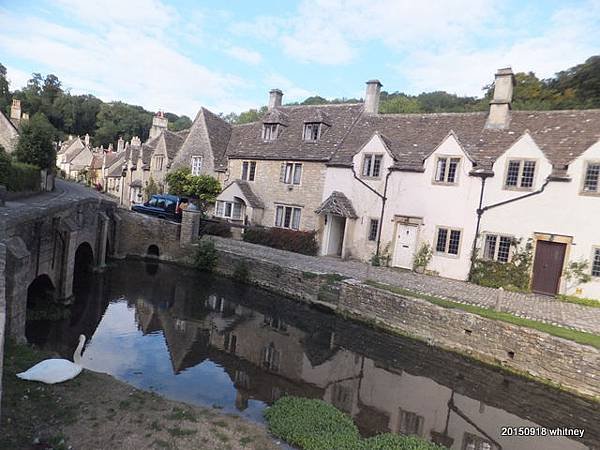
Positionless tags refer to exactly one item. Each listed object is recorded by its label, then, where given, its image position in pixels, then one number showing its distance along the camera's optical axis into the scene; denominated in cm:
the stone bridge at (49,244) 992
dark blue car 3055
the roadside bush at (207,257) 2434
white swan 785
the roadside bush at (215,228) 2909
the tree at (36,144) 2686
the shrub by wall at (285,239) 2664
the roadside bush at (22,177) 2175
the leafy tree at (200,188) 3281
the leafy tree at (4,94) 7768
